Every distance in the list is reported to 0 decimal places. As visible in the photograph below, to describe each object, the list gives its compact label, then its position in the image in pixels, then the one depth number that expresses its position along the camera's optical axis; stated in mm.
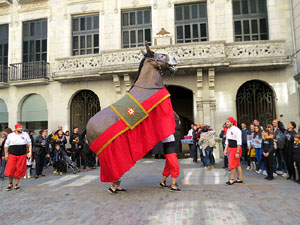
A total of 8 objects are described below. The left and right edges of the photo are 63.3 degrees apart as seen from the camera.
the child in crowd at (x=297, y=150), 6481
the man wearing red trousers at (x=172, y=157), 5535
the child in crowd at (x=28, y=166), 8799
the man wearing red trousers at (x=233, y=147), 6402
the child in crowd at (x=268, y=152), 7086
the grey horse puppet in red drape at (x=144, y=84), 5422
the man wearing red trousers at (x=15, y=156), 6676
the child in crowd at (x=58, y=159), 9062
